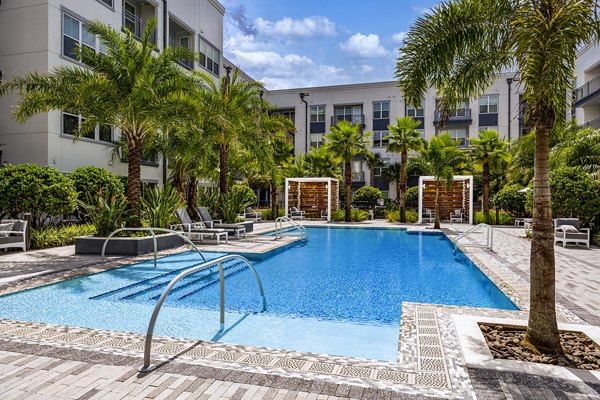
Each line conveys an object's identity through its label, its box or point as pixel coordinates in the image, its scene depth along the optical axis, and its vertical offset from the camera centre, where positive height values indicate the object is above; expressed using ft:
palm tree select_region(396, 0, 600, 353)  13.55 +4.44
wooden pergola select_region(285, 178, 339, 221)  92.84 +1.09
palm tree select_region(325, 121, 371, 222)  81.25 +11.05
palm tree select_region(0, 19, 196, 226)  36.65 +9.31
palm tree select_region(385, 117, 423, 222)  80.28 +11.54
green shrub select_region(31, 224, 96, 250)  38.65 -3.61
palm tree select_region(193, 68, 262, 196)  46.73 +10.34
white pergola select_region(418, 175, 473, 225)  79.18 +2.83
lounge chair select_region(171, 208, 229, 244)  45.11 -3.40
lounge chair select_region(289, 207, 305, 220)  90.27 -3.15
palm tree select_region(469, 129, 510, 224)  78.48 +8.95
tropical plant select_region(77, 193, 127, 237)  36.78 -1.49
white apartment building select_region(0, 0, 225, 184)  51.34 +17.74
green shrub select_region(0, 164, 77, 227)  38.24 +0.69
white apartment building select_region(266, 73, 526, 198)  118.42 +26.71
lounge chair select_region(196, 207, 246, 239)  50.60 -3.22
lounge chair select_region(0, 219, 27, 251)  35.17 -3.08
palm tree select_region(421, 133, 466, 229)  65.10 +6.33
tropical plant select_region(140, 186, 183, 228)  42.98 -0.76
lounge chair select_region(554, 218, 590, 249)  42.78 -3.34
